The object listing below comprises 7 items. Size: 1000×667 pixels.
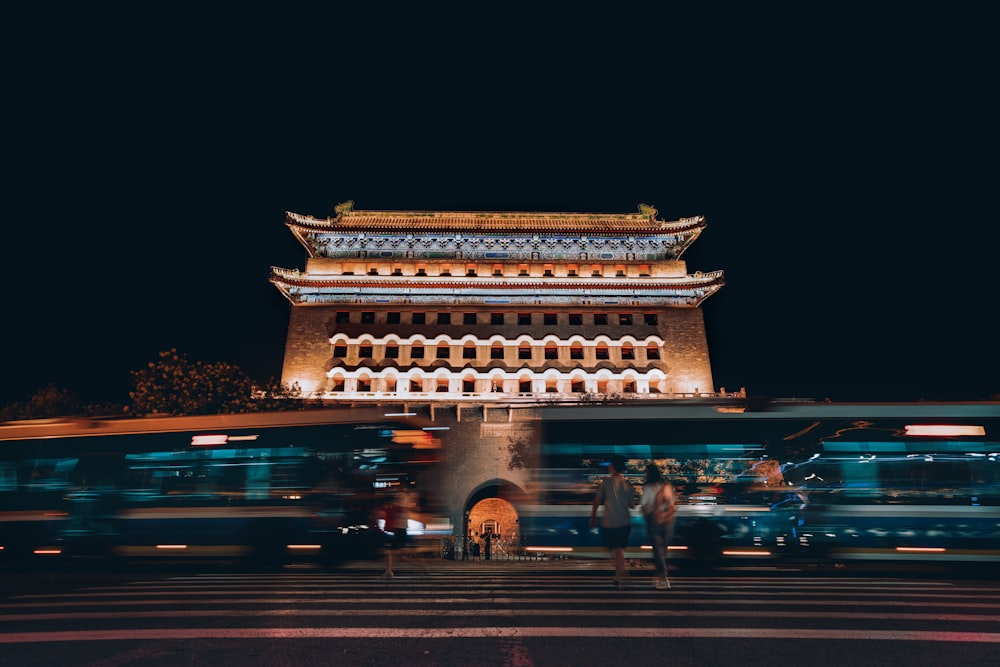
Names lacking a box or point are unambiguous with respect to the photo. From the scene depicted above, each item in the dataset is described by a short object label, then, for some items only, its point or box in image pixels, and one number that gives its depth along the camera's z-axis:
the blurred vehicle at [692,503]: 11.94
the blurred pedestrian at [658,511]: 8.50
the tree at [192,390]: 31.16
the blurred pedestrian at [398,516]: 11.91
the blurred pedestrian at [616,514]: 8.44
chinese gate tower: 34.91
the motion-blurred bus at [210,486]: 12.05
